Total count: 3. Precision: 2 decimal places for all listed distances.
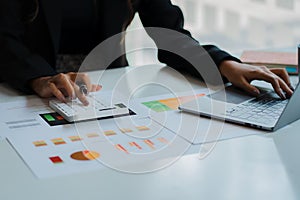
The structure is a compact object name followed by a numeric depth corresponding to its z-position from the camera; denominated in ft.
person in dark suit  3.81
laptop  3.14
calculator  3.27
